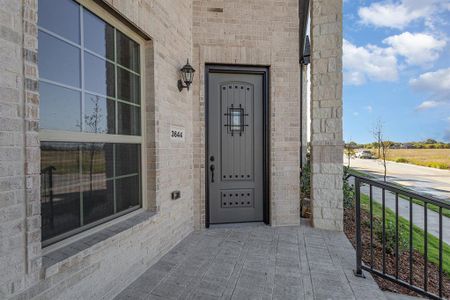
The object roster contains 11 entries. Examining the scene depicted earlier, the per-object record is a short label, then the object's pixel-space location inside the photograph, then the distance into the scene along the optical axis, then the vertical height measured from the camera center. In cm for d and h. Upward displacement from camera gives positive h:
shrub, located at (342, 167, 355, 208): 482 -89
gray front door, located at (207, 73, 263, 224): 406 +3
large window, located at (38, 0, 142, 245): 173 +24
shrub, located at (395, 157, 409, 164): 2410 -123
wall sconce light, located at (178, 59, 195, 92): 339 +95
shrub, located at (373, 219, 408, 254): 349 -129
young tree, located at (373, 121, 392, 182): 1023 +19
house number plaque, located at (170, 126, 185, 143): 324 +19
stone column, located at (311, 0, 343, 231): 396 +51
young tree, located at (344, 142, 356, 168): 1159 -6
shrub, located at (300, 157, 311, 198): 515 -75
